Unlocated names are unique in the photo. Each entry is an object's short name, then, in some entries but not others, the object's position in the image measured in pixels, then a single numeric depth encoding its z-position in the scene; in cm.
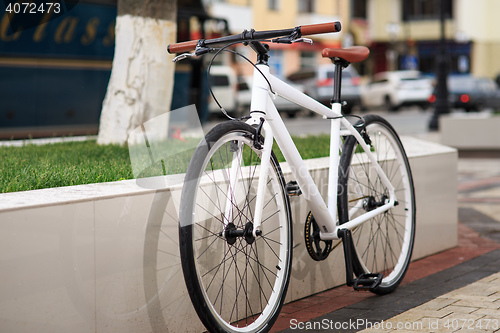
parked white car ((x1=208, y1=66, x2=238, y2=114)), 2355
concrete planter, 285
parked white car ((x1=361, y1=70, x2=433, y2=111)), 3117
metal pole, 1797
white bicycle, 306
